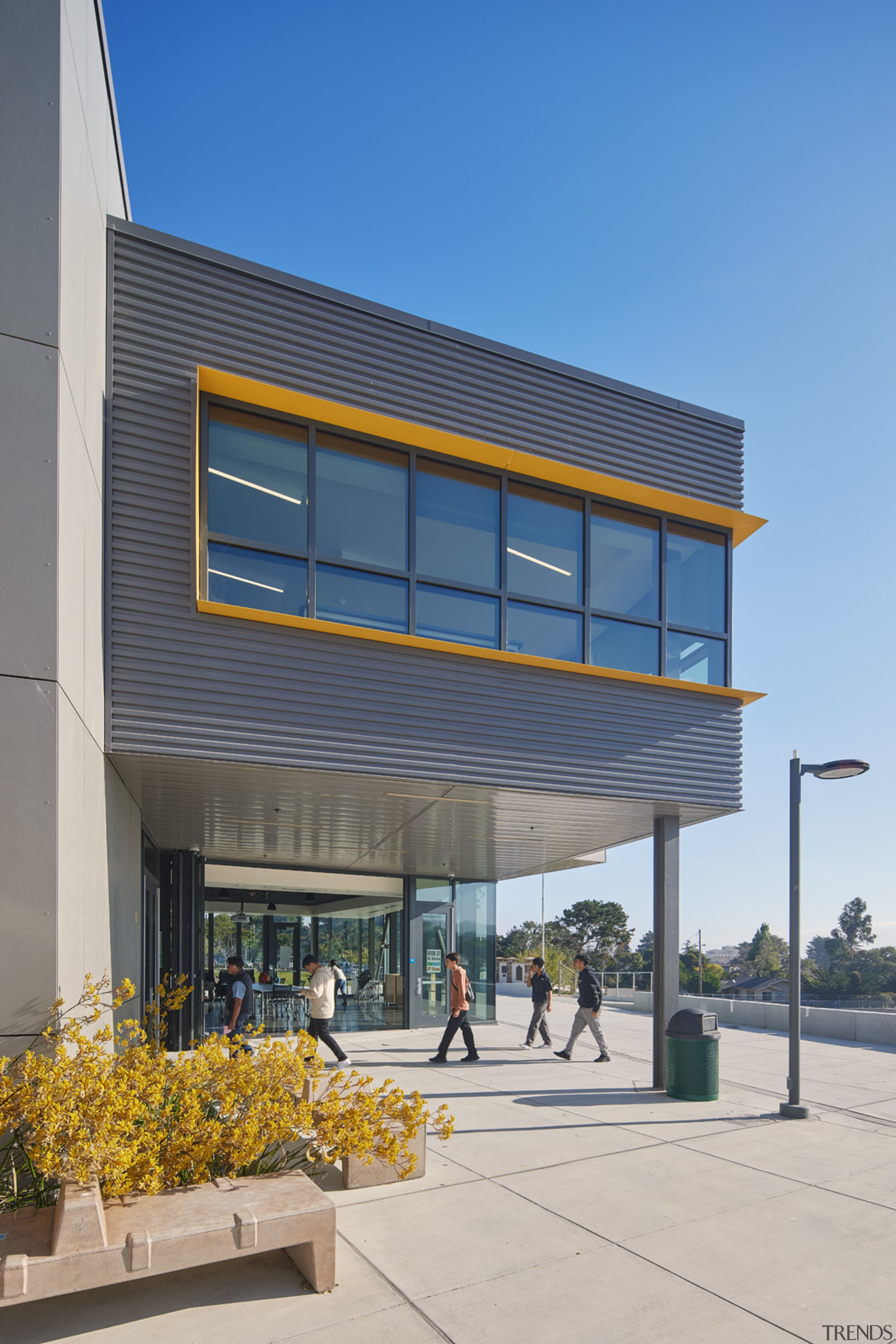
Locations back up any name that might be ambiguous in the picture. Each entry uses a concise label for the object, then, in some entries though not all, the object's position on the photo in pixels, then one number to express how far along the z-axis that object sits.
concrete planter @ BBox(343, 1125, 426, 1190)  6.15
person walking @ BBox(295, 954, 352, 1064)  10.88
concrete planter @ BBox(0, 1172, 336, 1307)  3.74
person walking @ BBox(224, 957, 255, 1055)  10.80
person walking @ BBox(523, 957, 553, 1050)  14.03
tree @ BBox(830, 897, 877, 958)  146.25
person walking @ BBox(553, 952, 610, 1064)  12.35
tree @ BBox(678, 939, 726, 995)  103.31
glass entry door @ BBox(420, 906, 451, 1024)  17.91
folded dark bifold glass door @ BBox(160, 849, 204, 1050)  14.07
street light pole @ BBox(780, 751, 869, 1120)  8.74
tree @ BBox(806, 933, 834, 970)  175.00
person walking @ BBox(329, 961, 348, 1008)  21.05
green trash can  9.61
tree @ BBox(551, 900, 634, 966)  93.94
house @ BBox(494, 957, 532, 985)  38.03
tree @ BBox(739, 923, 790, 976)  133.75
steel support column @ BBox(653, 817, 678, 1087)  10.37
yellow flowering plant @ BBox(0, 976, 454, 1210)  4.27
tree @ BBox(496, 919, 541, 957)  90.65
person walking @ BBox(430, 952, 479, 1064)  12.02
